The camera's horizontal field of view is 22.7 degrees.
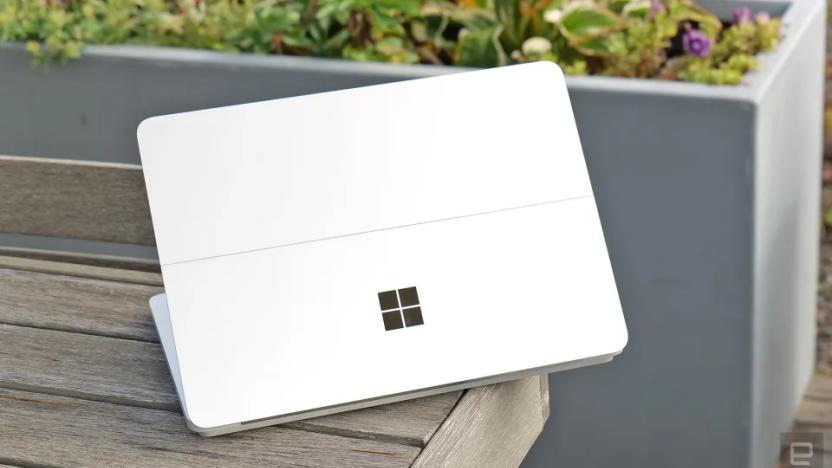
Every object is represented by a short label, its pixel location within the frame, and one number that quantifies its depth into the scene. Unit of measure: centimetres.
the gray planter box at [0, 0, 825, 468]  235
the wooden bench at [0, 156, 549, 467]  145
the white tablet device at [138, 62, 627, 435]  148
